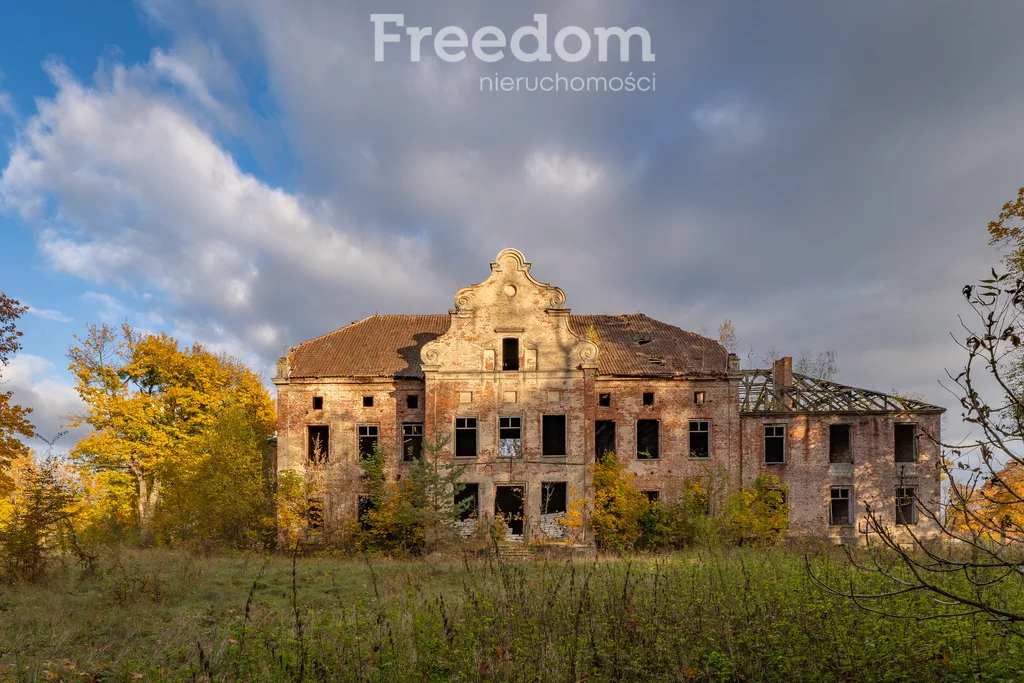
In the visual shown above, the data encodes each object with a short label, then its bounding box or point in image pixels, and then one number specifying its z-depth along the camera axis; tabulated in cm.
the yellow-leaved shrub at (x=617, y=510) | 2175
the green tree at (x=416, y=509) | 2103
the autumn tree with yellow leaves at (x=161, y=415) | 2852
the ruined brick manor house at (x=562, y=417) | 2309
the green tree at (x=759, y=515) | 2142
